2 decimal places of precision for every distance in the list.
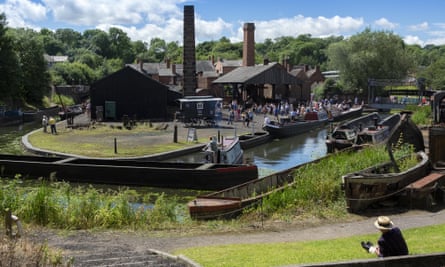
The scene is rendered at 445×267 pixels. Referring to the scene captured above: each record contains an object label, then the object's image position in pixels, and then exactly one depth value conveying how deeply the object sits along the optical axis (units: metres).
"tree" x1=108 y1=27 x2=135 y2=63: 169.62
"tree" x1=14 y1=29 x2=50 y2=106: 63.88
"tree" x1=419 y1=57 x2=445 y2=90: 78.47
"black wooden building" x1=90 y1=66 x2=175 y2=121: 48.88
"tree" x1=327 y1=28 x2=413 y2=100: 74.56
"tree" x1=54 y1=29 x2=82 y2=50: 191.61
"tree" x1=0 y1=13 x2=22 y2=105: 55.81
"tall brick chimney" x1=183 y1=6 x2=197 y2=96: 56.25
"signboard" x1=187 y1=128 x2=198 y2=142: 33.31
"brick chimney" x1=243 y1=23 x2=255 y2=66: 77.62
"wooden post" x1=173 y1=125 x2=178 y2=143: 32.58
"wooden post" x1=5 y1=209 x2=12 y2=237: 9.72
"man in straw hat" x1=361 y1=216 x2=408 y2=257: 7.24
